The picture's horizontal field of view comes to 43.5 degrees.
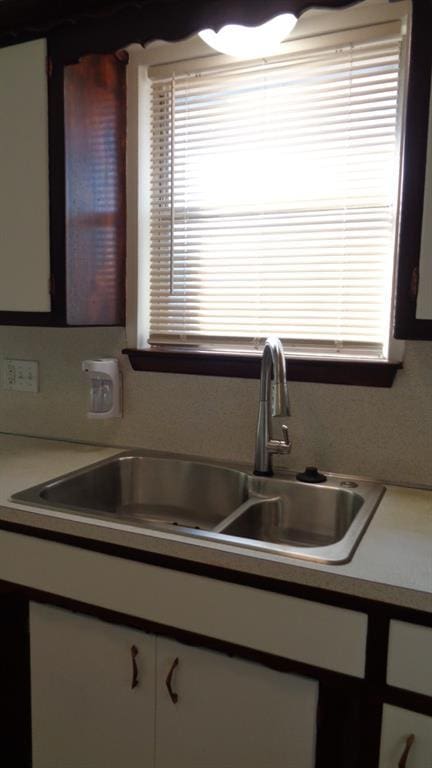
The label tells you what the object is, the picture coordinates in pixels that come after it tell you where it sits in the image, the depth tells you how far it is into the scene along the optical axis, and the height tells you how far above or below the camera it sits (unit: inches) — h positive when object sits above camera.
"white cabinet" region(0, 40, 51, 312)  58.9 +15.2
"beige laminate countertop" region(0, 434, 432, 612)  36.2 -17.1
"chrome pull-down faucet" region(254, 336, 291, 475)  52.0 -8.2
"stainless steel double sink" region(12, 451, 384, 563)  45.1 -18.7
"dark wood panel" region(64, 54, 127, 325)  59.9 +14.7
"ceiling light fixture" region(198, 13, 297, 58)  51.1 +27.7
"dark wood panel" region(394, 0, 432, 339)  43.9 +12.0
